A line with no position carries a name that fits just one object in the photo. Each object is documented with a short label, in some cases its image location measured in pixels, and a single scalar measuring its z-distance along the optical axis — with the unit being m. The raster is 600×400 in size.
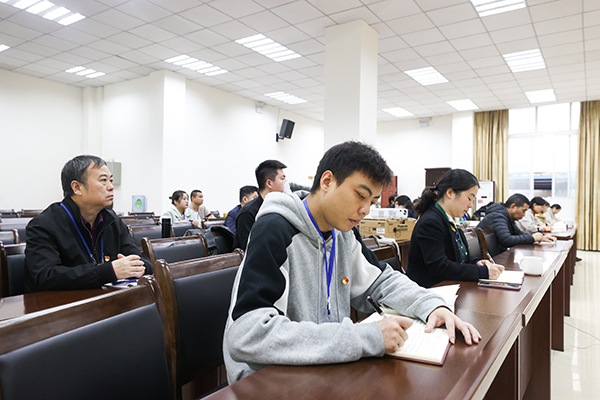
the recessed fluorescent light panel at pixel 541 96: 8.52
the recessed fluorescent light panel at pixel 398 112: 10.20
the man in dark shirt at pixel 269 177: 3.02
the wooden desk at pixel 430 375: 0.75
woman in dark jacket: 2.12
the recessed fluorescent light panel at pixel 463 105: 9.36
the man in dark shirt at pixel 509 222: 3.87
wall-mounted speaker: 10.03
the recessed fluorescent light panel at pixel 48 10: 5.10
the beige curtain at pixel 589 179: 9.39
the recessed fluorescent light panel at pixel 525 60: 6.36
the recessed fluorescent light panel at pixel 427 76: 7.24
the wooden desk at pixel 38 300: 1.31
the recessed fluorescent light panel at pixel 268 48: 6.02
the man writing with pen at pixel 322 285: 0.86
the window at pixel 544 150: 9.97
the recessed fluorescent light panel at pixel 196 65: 6.95
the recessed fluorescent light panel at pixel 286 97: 9.01
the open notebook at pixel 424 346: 0.88
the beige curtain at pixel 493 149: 10.16
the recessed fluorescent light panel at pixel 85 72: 7.54
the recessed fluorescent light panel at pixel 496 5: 4.71
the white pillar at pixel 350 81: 5.36
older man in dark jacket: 1.75
